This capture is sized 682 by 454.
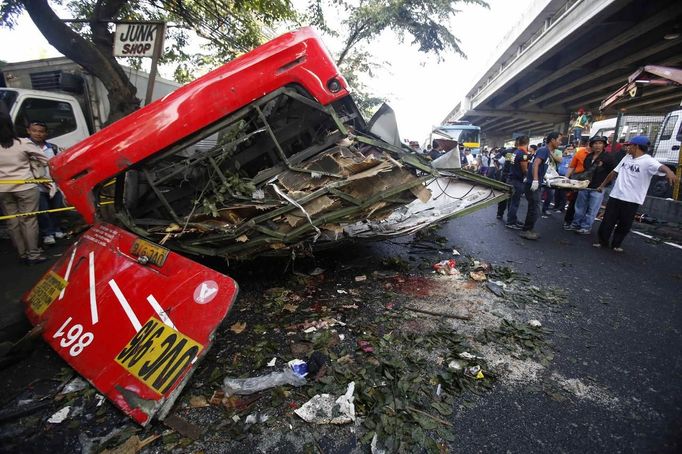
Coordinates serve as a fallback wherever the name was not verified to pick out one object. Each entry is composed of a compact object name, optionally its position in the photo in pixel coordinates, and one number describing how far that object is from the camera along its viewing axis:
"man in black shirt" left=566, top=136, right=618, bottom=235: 5.69
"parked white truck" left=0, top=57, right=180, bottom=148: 5.04
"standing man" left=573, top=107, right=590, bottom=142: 13.42
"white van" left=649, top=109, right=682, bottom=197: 8.09
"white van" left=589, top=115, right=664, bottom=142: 10.84
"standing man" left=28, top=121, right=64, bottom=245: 4.47
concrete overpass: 7.81
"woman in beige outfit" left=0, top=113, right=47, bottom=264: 3.62
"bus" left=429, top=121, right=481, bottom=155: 20.53
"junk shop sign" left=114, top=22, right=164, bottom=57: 4.22
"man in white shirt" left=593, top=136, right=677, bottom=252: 4.55
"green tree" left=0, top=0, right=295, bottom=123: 5.17
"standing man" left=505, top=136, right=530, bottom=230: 5.77
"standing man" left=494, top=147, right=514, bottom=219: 6.38
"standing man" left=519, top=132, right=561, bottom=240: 5.46
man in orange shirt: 6.33
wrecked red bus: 2.05
